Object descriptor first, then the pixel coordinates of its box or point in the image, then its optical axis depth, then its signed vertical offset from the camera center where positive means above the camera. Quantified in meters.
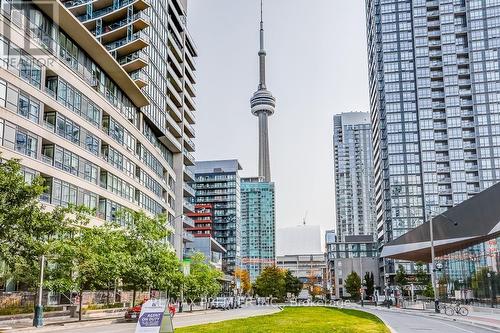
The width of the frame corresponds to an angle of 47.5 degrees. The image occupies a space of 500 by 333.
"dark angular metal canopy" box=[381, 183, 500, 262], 44.97 +3.85
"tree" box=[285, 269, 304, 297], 151.12 -3.35
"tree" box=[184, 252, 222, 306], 74.04 -0.84
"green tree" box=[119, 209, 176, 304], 51.34 +1.76
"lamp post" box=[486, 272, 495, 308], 51.53 -1.56
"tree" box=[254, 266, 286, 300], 135.62 -2.72
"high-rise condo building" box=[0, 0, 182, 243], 43.69 +15.19
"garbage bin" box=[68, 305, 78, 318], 46.61 -2.98
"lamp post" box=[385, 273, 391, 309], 145.20 -2.58
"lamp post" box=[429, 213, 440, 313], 54.41 +0.05
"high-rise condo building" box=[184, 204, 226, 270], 137.93 +6.60
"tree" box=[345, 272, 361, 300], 149.50 -3.75
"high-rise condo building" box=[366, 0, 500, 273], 139.62 +40.93
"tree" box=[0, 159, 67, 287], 32.66 +3.02
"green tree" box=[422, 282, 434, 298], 102.41 -3.91
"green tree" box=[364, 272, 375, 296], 146.25 -3.71
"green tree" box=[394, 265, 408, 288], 130.25 -1.61
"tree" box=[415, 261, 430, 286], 127.75 -1.19
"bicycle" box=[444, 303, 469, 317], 49.00 -3.48
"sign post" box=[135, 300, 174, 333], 15.75 -1.18
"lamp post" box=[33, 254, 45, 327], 34.44 -2.42
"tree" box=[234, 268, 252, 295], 193.75 -1.40
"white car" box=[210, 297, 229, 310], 86.19 -4.63
